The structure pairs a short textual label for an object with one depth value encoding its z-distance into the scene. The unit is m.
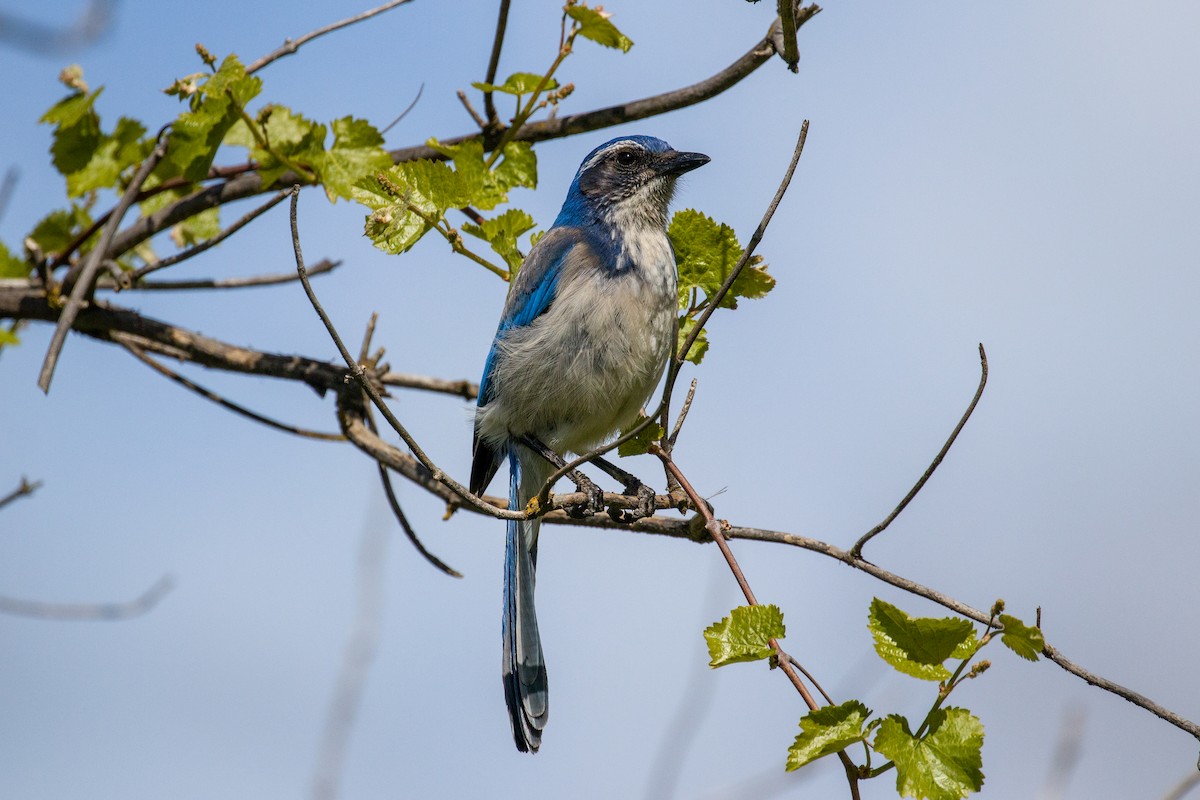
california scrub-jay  10.14
